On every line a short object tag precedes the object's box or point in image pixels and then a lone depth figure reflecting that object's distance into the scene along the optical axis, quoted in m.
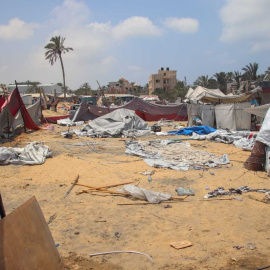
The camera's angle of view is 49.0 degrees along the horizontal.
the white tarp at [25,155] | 8.79
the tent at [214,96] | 19.72
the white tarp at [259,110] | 11.03
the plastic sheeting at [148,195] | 5.65
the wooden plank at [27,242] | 2.37
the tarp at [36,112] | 19.10
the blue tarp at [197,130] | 16.06
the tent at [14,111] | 13.95
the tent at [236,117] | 16.78
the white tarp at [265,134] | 7.76
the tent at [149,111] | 23.97
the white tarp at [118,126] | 15.94
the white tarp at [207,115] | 18.50
